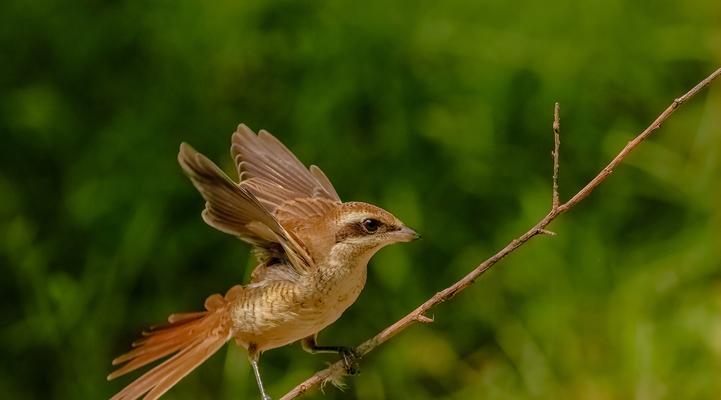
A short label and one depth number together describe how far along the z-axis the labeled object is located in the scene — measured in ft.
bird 14.74
